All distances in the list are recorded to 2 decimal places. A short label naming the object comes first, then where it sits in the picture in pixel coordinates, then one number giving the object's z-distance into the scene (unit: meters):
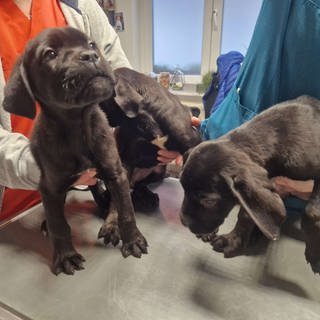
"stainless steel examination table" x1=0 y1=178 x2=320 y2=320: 0.85
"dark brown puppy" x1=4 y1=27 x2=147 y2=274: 0.77
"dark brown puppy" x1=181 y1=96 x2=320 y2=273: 0.77
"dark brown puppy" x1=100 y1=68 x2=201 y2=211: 1.08
